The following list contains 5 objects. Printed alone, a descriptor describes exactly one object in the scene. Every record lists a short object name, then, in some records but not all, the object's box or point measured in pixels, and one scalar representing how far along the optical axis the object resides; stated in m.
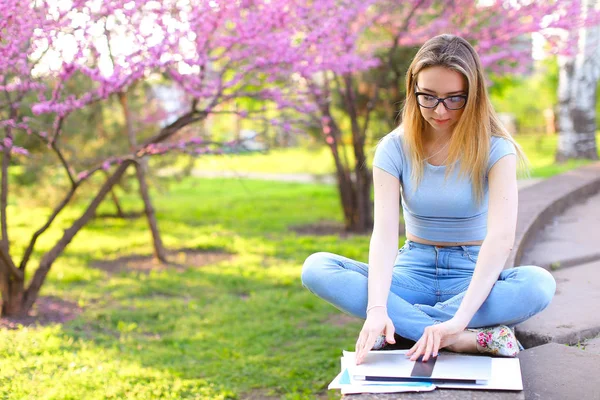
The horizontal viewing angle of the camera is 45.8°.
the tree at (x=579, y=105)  9.90
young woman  2.27
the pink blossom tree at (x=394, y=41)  6.40
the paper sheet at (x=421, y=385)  1.95
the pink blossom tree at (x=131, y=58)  3.54
